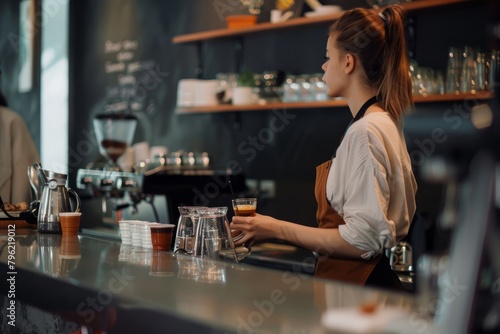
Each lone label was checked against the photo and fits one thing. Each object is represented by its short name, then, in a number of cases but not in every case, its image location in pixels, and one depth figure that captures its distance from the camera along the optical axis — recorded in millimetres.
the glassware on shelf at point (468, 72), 3592
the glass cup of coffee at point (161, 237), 2469
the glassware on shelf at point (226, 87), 4957
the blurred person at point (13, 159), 4426
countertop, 1394
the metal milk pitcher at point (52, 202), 2926
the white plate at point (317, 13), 4312
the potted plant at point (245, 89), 4742
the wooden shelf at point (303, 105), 3639
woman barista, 2320
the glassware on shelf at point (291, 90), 4461
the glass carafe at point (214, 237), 2260
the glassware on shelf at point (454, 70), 3685
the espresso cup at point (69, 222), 2863
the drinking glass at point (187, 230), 2326
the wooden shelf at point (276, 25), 3791
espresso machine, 4719
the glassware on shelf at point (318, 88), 4328
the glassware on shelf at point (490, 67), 3422
